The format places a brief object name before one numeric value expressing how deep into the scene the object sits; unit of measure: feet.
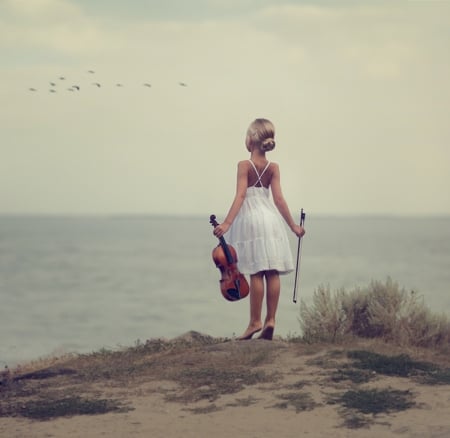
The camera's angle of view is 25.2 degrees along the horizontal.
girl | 42.78
